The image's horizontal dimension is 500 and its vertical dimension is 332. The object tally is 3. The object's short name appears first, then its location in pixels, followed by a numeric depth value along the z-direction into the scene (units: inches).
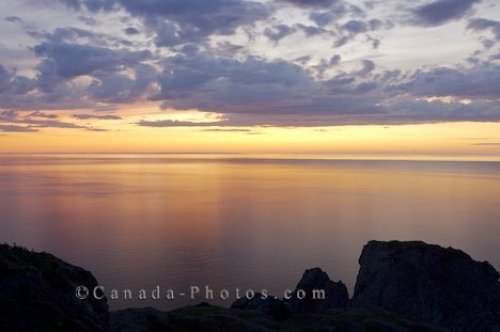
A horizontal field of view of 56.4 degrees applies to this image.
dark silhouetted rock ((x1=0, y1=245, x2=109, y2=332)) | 983.0
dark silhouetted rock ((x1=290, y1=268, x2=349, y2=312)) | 2837.1
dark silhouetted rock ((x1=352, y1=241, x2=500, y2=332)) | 2598.4
